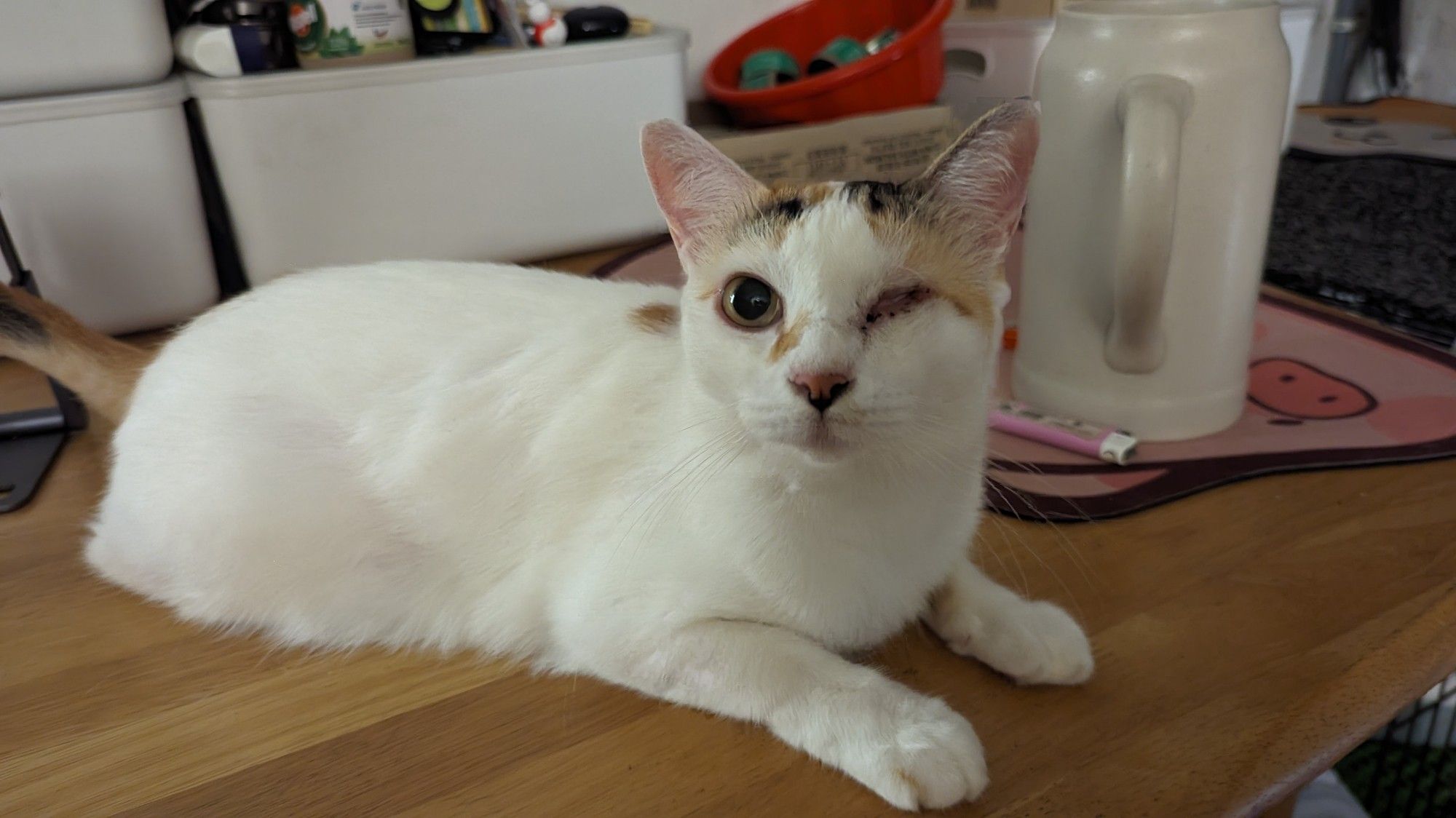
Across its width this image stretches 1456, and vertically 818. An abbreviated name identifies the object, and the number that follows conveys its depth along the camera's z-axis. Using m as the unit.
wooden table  0.60
